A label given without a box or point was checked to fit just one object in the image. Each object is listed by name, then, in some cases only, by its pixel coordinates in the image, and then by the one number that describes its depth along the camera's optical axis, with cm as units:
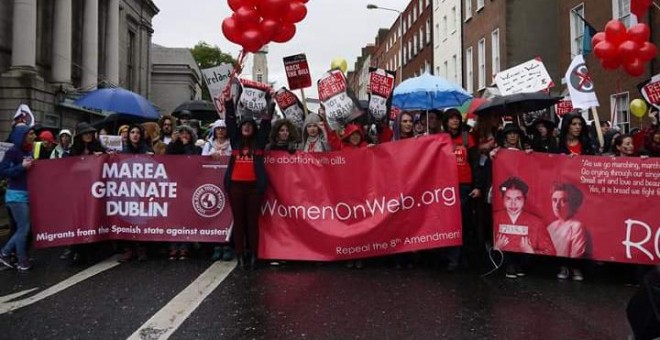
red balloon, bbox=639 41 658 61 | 917
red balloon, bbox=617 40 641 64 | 916
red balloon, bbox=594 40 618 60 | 931
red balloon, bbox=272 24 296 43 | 735
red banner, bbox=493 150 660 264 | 616
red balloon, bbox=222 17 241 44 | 698
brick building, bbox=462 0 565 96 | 2591
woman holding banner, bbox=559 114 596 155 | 669
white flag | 828
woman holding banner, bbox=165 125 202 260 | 741
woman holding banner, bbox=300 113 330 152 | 735
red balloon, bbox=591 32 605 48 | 955
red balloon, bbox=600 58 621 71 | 938
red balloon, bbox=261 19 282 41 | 707
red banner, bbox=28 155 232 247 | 711
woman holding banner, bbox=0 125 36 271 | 682
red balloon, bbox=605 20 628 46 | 923
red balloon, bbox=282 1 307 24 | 718
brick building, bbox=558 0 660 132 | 1648
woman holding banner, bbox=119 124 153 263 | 724
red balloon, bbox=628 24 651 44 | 916
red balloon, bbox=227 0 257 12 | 688
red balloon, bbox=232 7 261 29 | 688
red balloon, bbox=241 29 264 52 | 700
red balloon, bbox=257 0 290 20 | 689
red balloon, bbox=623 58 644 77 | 918
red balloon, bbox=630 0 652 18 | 959
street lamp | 3800
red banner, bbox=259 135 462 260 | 668
